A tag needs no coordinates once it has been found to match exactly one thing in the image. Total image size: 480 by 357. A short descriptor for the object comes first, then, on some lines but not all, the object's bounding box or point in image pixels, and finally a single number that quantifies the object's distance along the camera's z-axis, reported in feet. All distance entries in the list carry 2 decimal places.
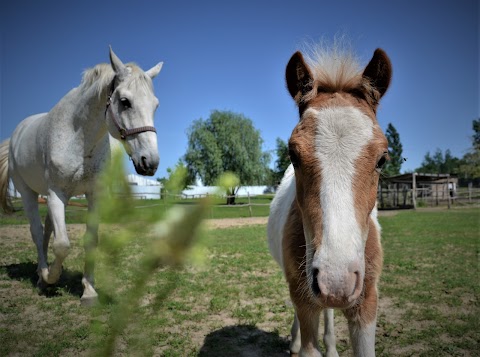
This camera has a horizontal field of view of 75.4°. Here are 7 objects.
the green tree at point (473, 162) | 115.03
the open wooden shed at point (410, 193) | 99.35
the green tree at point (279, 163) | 117.43
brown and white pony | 4.75
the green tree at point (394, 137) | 262.77
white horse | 10.89
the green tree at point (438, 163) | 336.18
